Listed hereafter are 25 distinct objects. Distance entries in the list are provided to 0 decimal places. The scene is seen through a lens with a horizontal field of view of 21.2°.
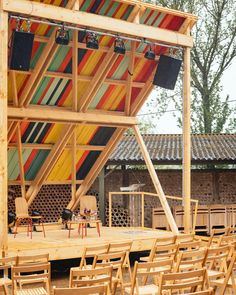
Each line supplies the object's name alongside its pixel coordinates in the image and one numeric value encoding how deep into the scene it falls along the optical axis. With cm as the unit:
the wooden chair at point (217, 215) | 2066
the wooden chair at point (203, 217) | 2061
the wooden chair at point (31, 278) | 798
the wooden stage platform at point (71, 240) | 1234
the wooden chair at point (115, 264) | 865
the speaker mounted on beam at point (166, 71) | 1559
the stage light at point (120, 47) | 1402
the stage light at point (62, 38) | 1289
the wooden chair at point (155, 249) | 967
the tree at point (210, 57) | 3181
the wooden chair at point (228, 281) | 844
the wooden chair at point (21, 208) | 1518
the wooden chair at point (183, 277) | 684
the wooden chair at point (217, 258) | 887
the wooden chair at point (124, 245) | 982
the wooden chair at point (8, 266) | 841
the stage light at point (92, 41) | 1341
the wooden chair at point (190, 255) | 844
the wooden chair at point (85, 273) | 714
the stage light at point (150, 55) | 1458
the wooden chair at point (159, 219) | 2016
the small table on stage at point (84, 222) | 1408
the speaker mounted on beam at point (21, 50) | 1252
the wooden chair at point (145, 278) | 779
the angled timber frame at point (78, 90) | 1214
